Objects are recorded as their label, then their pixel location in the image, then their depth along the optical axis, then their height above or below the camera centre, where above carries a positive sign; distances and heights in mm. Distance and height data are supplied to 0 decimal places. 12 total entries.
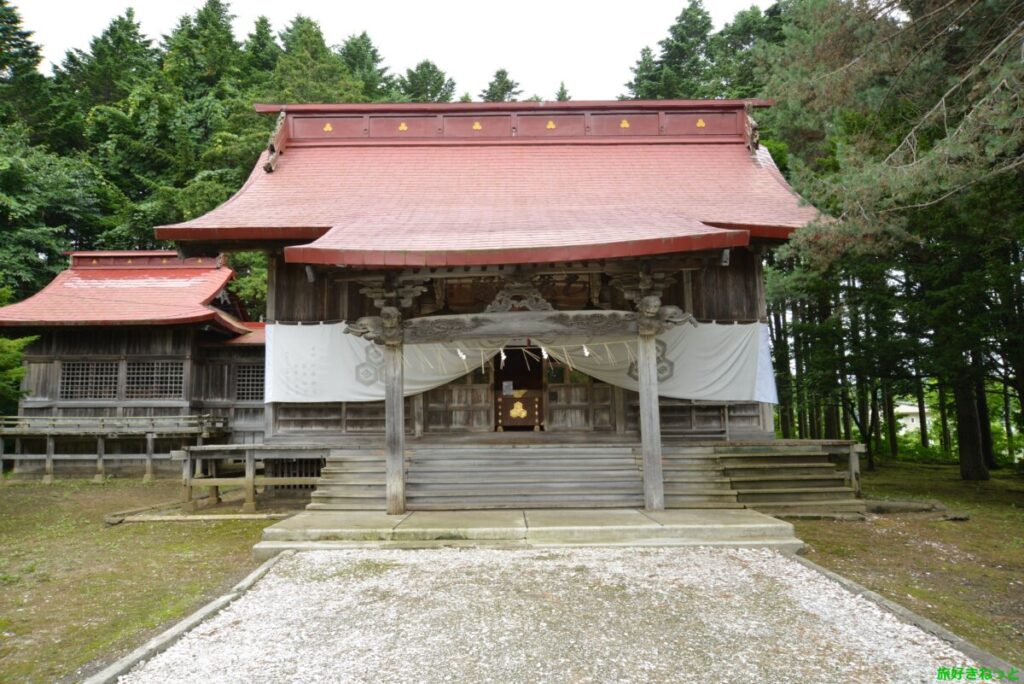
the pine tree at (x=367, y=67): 31423 +19898
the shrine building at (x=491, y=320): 7547 +1591
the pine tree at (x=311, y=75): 23844 +14615
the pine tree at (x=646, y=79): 29391 +16748
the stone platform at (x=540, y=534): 6492 -1376
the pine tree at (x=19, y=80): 24438 +14169
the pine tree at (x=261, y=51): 30156 +19785
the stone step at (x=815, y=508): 8172 -1458
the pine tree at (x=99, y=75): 25516 +16796
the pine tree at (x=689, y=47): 30188 +18915
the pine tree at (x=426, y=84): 34188 +18994
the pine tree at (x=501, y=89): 36688 +19860
